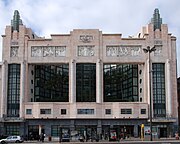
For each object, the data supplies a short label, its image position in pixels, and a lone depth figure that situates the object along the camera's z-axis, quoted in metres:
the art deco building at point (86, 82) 62.40
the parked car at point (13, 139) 48.82
